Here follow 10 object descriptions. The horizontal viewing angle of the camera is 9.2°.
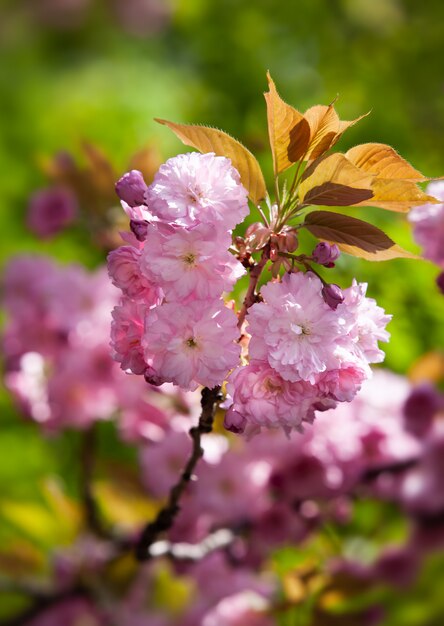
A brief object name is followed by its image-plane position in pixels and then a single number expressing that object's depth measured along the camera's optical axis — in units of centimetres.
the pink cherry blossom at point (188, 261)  124
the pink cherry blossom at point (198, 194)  124
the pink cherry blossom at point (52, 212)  187
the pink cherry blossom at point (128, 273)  126
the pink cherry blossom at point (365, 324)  126
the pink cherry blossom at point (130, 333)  126
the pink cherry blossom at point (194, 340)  124
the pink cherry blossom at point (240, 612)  180
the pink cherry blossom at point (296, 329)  124
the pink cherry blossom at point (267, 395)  125
